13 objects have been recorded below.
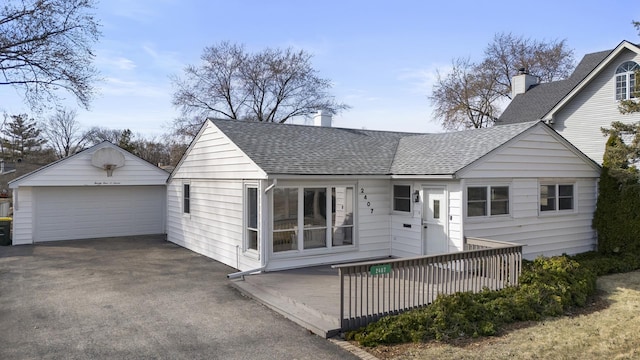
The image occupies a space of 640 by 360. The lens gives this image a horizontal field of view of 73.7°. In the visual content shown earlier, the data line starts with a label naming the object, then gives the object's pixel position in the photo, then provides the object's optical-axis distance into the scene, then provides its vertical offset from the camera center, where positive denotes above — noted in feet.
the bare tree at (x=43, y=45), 46.32 +14.39
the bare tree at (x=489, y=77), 114.11 +26.21
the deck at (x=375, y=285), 21.99 -7.35
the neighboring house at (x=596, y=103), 50.57 +9.04
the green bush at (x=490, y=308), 20.89 -7.48
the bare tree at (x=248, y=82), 112.78 +24.37
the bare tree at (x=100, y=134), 185.57 +17.85
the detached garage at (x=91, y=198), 53.26 -3.28
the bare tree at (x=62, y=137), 172.14 +15.16
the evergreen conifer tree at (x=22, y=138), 159.33 +13.61
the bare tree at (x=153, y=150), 170.60 +9.38
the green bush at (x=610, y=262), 36.83 -8.12
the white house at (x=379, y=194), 35.12 -1.92
